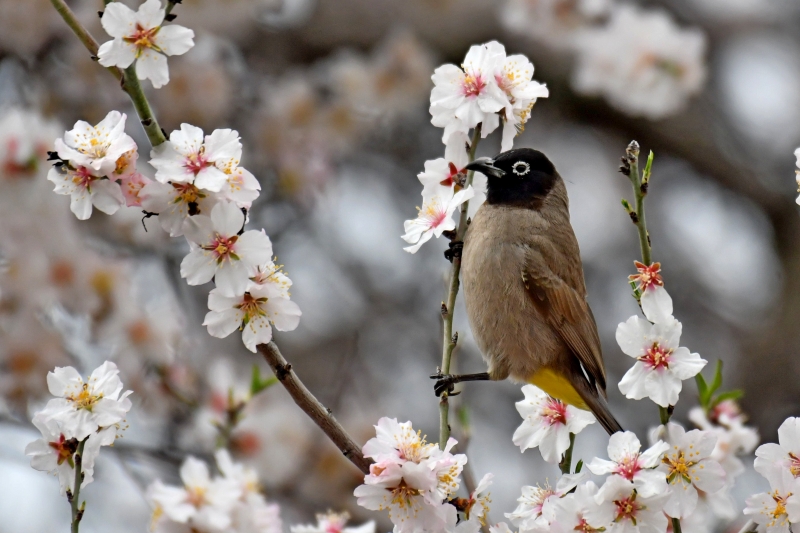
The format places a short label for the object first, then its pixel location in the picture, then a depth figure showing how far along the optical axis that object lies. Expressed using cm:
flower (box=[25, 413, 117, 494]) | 411
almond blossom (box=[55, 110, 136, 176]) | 409
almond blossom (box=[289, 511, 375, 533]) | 511
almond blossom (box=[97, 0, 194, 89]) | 404
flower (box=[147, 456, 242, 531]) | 499
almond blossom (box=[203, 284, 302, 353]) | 418
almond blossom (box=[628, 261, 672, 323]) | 420
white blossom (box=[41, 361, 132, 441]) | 405
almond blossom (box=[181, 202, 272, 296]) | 403
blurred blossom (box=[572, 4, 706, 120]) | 1245
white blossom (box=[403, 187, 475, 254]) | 470
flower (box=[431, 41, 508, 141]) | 484
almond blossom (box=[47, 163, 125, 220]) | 417
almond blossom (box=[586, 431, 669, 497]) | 407
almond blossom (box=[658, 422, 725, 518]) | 431
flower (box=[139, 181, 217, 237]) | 401
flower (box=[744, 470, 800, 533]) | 408
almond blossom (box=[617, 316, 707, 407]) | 427
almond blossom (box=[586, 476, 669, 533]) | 409
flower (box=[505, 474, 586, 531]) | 422
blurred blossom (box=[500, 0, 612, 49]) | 1277
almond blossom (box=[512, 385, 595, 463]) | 490
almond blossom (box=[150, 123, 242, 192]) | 391
